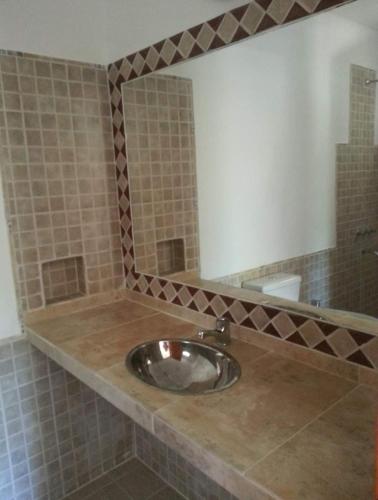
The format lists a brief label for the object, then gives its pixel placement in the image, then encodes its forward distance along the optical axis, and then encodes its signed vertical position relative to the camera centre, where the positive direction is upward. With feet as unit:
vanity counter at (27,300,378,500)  2.61 -1.92
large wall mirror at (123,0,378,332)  3.84 +0.23
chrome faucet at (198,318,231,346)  4.66 -1.72
